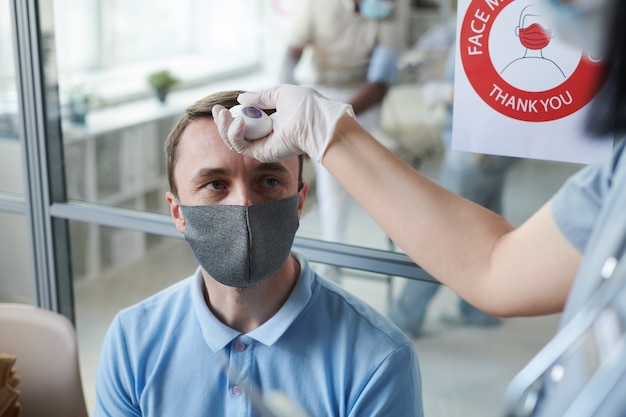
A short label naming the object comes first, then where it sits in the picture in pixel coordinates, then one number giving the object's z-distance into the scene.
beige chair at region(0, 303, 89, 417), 1.79
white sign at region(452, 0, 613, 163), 1.49
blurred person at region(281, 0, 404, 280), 3.30
